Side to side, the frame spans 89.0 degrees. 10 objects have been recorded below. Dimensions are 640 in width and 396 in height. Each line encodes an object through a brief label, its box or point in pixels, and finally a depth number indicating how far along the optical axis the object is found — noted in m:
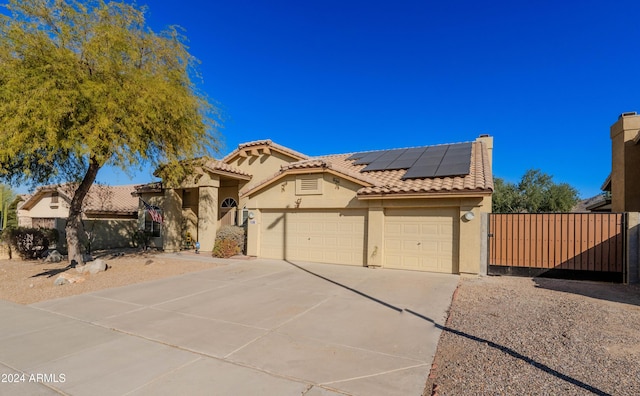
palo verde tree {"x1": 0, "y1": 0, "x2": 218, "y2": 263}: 9.03
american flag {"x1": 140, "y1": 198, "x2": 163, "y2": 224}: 16.33
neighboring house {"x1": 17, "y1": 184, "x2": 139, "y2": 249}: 19.45
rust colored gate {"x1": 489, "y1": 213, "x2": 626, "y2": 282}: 9.74
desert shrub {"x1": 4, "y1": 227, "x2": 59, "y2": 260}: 14.98
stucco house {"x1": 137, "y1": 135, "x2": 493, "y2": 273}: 11.12
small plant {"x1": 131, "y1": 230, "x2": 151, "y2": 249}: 18.83
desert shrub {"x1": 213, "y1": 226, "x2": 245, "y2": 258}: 14.93
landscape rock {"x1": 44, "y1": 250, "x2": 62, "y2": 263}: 13.77
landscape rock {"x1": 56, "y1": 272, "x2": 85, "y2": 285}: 9.46
